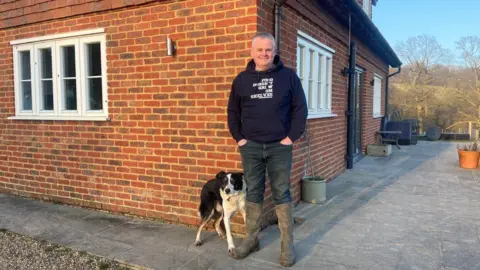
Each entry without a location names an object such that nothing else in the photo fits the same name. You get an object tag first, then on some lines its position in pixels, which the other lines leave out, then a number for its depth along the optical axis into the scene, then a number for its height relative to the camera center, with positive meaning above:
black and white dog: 3.46 -0.85
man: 3.08 -0.07
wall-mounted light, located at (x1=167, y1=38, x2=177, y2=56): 4.27 +0.79
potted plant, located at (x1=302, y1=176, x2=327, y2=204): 5.20 -1.08
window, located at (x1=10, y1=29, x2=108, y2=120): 5.04 +0.56
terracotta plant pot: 8.16 -0.99
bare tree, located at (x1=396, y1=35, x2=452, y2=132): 22.84 +2.49
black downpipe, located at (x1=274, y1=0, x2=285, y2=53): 4.14 +1.12
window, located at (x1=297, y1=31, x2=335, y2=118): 5.38 +0.68
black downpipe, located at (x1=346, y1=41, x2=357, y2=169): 7.65 +0.38
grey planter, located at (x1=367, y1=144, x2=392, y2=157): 10.20 -0.99
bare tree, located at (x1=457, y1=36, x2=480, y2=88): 20.42 +2.90
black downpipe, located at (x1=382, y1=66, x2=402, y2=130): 13.16 +0.05
